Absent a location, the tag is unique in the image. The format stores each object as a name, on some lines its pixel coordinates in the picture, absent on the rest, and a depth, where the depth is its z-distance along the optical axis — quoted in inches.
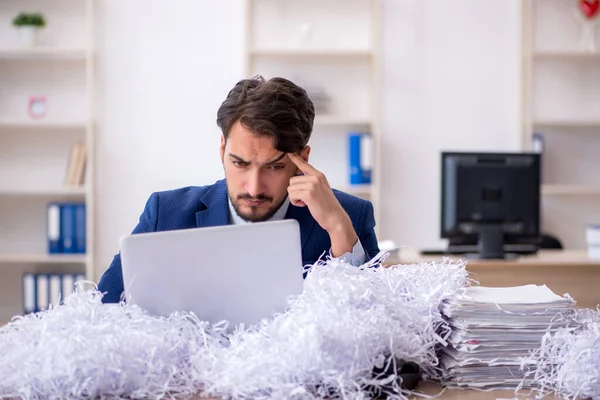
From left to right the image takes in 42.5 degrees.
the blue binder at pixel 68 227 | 178.9
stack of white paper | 53.2
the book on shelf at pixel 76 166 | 181.5
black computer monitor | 138.9
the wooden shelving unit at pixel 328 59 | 188.9
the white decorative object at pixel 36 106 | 183.3
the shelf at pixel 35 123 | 176.4
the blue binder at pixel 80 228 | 179.3
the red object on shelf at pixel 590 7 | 184.9
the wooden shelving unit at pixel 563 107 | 191.2
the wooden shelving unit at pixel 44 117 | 186.4
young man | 73.4
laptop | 53.6
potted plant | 179.2
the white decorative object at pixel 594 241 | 143.4
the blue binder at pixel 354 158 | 181.2
